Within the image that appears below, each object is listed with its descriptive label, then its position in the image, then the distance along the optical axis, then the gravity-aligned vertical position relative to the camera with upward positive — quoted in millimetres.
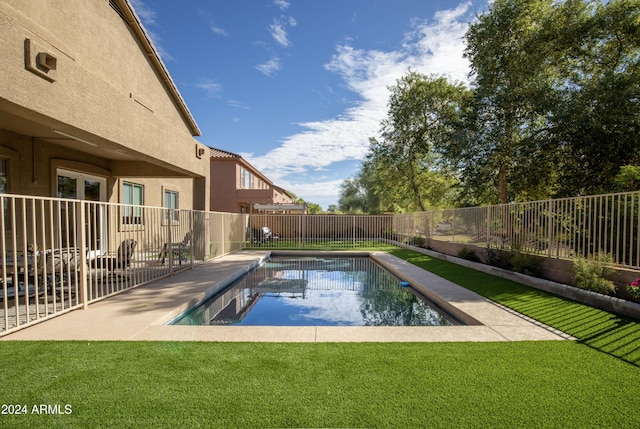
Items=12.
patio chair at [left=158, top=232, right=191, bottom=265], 8352 -1189
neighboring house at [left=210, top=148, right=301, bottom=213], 25031 +1502
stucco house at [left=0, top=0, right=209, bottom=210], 4461 +1786
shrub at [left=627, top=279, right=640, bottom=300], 4870 -1237
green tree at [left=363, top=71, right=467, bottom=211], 19594 +4781
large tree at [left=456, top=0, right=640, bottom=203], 11375 +4568
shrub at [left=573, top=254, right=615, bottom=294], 5661 -1208
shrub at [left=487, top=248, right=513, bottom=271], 8938 -1460
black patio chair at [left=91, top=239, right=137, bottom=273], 7031 -1043
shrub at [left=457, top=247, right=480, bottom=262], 11127 -1662
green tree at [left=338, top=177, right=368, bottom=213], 46094 +1799
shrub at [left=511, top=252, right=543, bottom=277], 7793 -1406
